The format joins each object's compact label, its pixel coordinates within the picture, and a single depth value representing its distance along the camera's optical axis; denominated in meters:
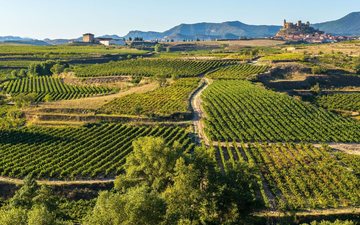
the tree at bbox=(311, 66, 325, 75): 115.31
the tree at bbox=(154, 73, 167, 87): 100.75
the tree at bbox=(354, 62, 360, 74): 122.36
